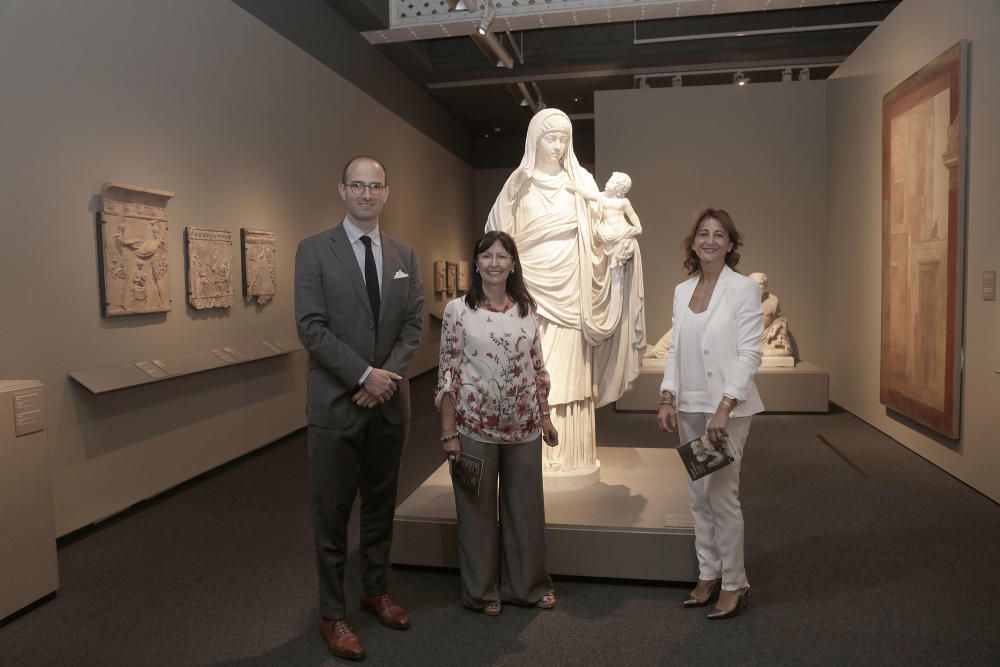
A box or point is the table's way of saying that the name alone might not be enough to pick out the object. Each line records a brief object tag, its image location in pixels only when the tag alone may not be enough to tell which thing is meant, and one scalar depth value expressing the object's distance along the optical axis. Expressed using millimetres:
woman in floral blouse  3279
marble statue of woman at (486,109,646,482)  4414
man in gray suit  2988
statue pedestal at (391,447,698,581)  3725
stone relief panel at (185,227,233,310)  6016
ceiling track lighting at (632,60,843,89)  10735
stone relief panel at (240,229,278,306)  6926
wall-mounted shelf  4859
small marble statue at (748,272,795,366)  9102
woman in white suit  3172
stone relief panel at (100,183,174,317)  5023
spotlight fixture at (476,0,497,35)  7259
